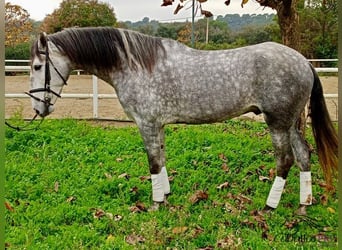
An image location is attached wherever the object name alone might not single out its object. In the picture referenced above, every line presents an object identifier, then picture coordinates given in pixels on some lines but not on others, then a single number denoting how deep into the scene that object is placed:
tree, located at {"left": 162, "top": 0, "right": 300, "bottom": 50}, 4.46
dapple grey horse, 3.10
